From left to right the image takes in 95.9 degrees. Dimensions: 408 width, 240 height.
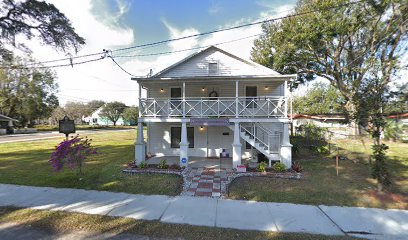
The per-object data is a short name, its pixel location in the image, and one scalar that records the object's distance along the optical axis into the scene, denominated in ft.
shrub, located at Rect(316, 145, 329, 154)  42.73
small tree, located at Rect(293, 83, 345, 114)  106.42
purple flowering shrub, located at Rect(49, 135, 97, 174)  22.99
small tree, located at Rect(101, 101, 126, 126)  217.15
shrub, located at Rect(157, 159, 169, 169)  28.59
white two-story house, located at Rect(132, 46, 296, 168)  32.48
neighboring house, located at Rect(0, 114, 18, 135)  106.32
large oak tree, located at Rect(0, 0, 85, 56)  33.42
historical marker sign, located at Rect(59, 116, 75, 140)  27.81
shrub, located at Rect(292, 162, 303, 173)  27.66
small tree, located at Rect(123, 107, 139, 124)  214.07
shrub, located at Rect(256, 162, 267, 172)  27.07
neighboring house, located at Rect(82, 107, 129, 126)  242.37
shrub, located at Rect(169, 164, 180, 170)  28.45
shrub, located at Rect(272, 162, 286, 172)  27.20
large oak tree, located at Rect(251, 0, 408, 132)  47.19
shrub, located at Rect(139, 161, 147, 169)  28.81
